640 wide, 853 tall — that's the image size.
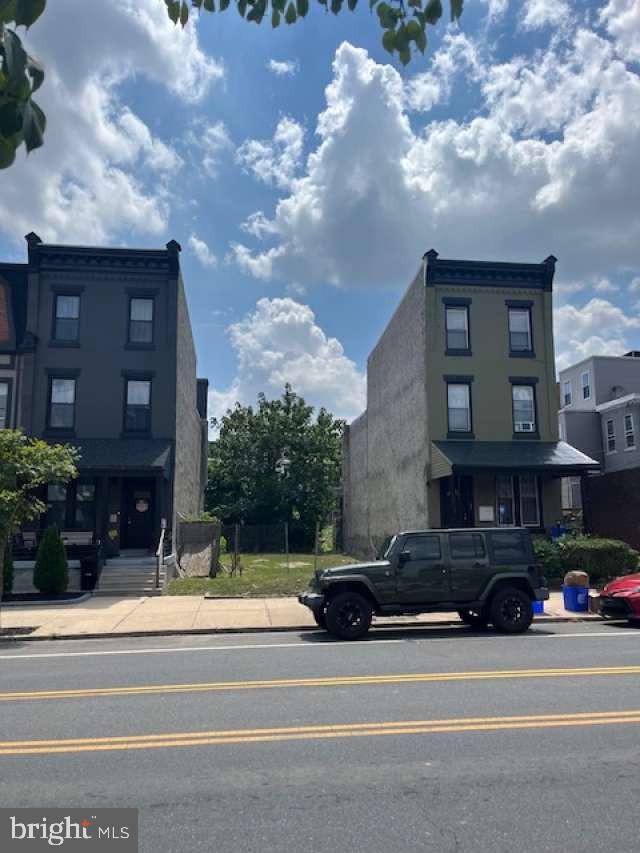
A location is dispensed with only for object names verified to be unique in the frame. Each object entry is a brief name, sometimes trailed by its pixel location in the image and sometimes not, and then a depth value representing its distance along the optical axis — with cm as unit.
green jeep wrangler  1184
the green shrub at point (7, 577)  1741
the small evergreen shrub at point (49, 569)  1811
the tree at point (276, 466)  4144
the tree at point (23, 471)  1410
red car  1319
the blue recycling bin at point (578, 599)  1530
